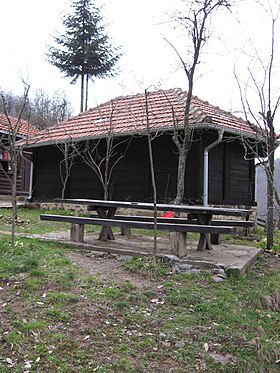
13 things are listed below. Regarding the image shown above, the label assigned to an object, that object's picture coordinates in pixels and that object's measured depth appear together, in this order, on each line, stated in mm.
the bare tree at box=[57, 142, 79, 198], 11867
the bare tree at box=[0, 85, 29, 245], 5881
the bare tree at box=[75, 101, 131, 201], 11281
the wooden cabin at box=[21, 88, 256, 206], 9922
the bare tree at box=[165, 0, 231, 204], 8141
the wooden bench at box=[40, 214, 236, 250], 4908
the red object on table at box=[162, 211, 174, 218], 8621
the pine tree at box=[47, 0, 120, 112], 22047
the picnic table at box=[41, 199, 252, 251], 4977
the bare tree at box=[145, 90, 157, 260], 4992
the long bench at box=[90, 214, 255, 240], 5852
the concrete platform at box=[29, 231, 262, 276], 4887
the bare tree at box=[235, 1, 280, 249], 6031
